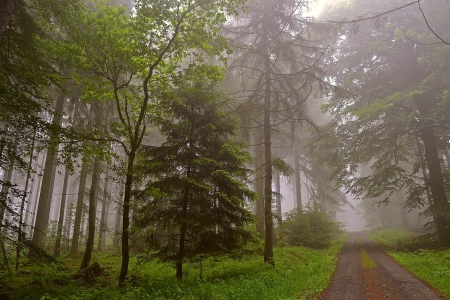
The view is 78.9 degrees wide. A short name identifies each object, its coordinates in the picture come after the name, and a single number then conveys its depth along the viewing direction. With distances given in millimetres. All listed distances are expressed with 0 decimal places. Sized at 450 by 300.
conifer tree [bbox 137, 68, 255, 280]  10570
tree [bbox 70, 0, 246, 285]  8992
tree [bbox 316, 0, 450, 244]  16219
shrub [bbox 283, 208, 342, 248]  21344
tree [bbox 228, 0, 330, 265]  14984
